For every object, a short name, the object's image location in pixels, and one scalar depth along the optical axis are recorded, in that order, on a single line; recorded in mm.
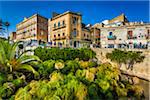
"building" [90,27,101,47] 16753
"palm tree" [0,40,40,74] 7234
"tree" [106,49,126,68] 10073
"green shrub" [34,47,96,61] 9277
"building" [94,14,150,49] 12966
